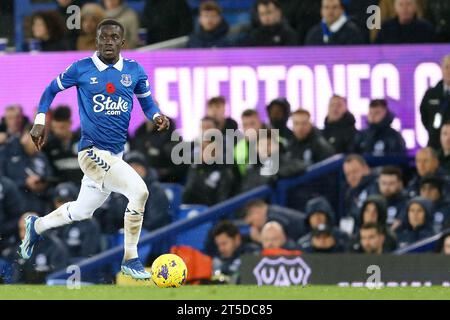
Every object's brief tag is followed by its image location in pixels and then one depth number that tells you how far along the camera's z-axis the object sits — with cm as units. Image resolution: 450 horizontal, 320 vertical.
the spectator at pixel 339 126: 1873
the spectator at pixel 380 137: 1866
